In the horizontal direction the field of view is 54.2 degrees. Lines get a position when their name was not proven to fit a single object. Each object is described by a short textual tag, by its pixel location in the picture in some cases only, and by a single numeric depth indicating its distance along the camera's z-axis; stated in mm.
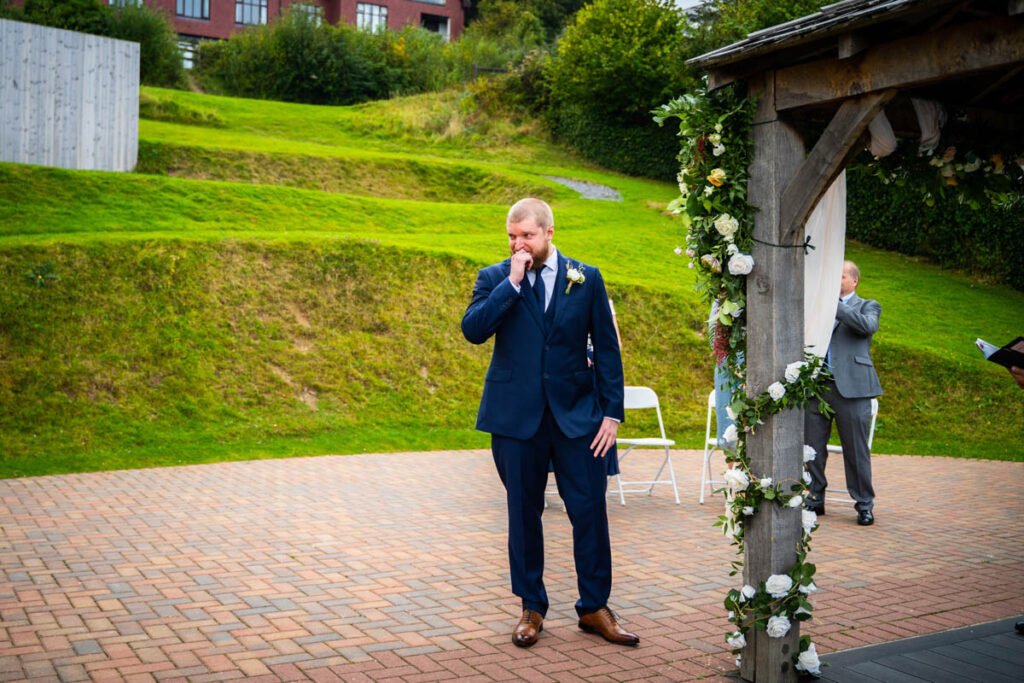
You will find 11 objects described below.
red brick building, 54594
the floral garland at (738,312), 4941
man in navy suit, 5363
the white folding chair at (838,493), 9898
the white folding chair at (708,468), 9383
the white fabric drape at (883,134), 4797
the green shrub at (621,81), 32250
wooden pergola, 4242
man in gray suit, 8859
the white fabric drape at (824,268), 5125
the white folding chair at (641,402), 10039
